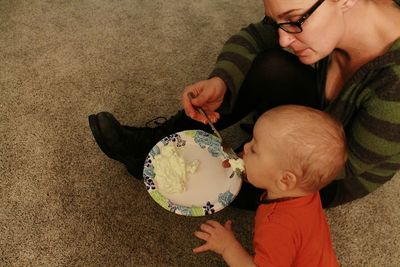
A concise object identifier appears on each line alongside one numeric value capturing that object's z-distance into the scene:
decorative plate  0.89
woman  0.73
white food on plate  0.91
